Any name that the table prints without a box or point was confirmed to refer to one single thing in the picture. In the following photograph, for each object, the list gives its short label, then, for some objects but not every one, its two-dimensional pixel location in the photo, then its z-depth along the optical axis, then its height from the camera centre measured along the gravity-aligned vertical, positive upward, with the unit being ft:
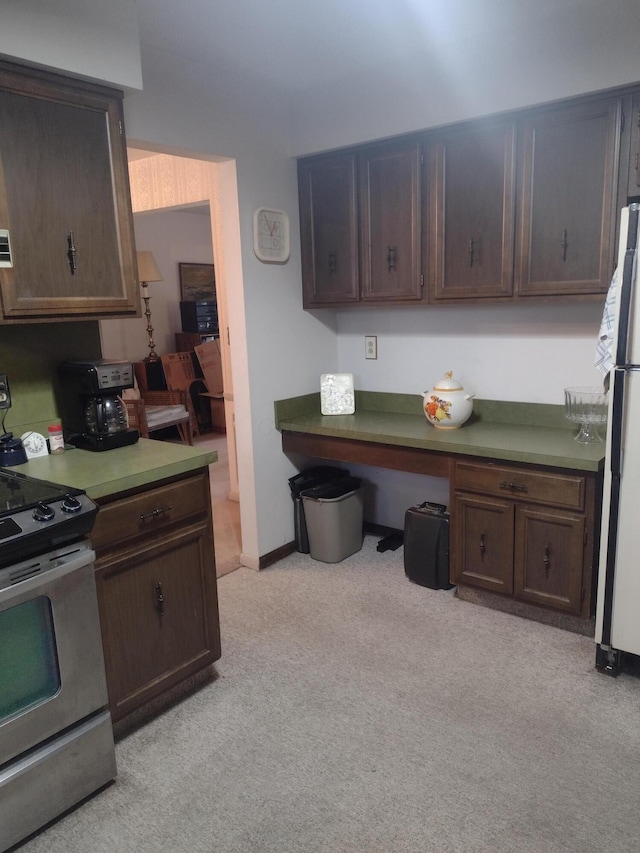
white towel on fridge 7.35 -0.48
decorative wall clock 10.28 +1.20
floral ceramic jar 9.88 -1.60
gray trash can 11.07 -3.74
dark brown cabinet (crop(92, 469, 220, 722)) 6.51 -3.03
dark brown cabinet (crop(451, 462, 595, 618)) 8.28 -3.23
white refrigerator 6.72 -2.17
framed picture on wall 23.53 +1.08
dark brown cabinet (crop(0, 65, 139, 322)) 6.53 +1.25
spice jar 7.61 -1.48
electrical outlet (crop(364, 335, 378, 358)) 11.89 -0.78
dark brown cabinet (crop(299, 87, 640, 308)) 8.11 +1.36
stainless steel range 5.35 -3.09
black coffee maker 7.59 -1.07
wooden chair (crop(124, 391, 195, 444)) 18.15 -3.00
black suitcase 9.91 -3.85
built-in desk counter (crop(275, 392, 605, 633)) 8.29 -2.56
